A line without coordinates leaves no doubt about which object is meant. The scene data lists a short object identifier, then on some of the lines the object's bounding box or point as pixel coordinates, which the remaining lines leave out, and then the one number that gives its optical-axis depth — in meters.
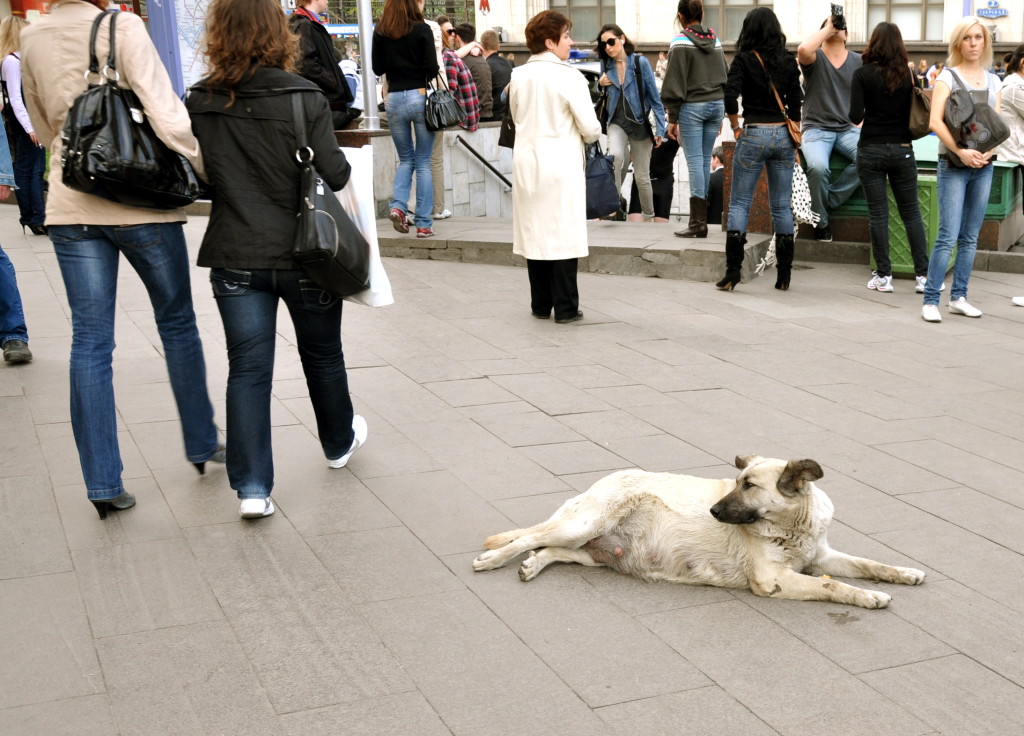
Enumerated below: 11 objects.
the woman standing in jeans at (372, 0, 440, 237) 10.07
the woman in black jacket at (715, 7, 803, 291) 8.70
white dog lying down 3.80
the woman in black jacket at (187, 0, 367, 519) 4.26
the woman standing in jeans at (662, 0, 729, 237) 10.13
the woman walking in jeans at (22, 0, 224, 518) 4.25
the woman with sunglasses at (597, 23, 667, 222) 11.06
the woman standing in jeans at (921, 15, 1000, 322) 7.77
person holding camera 9.85
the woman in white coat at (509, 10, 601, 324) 7.63
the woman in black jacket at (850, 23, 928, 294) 8.67
